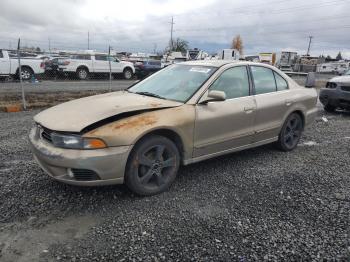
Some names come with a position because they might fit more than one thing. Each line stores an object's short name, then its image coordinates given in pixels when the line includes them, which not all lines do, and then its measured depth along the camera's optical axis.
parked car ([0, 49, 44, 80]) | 15.88
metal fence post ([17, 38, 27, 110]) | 8.56
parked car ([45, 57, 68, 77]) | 19.70
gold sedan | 3.29
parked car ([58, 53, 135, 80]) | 19.38
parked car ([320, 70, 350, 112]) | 9.10
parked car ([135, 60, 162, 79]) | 23.78
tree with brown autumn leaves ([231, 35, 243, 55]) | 87.09
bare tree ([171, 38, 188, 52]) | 67.00
